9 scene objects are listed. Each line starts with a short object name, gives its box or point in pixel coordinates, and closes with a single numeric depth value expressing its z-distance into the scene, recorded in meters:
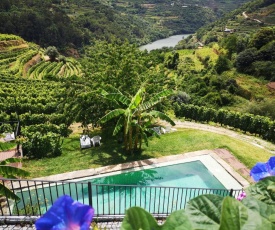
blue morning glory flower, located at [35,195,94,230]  0.94
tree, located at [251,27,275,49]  45.44
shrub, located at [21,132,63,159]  12.12
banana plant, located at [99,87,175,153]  11.13
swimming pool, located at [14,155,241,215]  9.67
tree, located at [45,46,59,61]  55.43
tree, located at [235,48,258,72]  43.06
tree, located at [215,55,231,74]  45.81
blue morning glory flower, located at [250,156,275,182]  1.70
